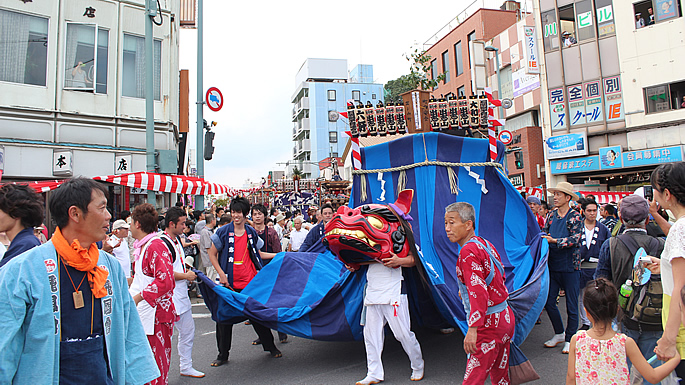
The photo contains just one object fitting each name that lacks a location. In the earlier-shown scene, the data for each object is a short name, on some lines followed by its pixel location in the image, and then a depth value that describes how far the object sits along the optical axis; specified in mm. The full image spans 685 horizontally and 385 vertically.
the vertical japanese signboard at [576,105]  18672
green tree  35028
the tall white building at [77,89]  12078
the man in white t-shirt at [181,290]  4438
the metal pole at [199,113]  12234
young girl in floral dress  2535
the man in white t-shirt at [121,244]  6535
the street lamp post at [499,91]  16138
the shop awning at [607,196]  13526
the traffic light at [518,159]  22328
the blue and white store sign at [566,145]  18344
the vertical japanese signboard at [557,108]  19109
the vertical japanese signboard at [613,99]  17578
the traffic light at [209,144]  12539
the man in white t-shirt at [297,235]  9270
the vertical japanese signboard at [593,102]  18125
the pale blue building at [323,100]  45750
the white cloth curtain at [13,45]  12039
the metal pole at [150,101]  10266
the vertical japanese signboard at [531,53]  19531
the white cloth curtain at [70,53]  12773
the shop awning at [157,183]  9586
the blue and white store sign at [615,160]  15984
